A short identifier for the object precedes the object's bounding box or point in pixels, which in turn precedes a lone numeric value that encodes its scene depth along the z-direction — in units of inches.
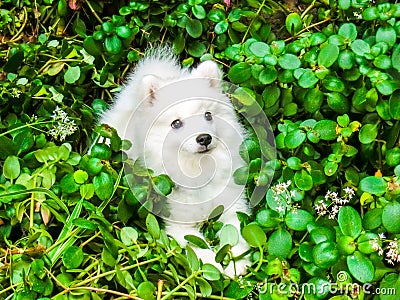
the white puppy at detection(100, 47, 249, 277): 75.2
